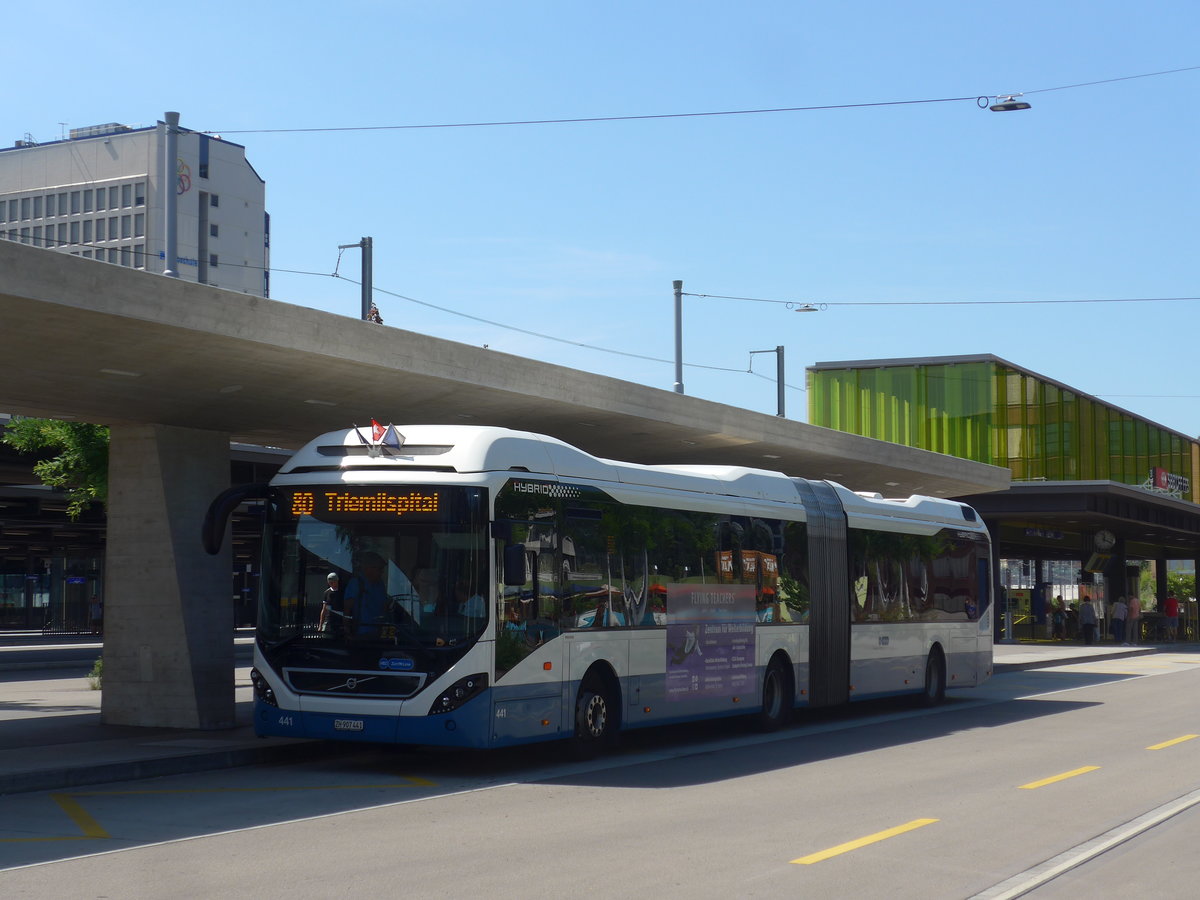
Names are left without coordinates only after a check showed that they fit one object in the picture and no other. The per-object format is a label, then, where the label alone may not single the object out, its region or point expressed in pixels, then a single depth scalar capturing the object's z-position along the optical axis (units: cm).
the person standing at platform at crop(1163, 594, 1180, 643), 5769
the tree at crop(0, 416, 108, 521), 2527
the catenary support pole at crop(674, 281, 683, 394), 3581
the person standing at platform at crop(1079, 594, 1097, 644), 4816
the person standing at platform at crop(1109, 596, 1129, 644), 4969
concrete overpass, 1266
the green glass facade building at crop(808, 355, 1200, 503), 5100
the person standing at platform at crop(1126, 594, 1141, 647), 5138
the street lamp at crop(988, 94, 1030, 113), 2516
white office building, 11894
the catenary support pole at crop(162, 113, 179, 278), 1808
